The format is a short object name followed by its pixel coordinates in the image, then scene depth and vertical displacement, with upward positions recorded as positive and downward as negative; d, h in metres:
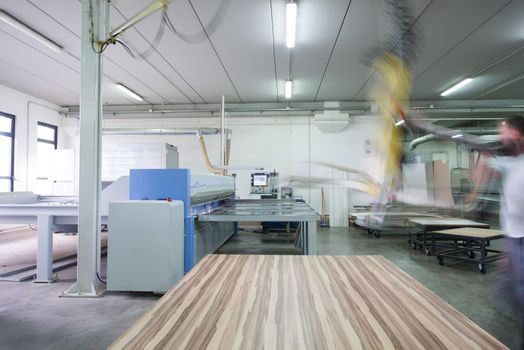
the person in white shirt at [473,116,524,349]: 1.59 -0.16
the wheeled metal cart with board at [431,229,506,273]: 3.62 -0.96
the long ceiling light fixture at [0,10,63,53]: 3.52 +2.04
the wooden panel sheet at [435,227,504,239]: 3.66 -0.67
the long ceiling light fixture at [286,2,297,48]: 3.27 +1.97
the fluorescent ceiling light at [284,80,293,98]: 5.75 +1.98
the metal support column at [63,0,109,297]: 2.84 +0.28
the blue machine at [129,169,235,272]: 3.03 -0.04
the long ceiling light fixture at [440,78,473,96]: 5.60 +1.94
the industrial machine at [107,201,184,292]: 2.73 -0.57
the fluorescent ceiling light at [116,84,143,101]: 5.92 +2.01
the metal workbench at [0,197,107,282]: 3.17 -0.37
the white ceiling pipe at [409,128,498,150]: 6.90 +1.22
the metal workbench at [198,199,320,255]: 3.14 -0.35
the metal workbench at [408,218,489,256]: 4.43 -0.69
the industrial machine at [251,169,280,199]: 6.54 +0.00
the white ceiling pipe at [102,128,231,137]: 7.02 +1.33
